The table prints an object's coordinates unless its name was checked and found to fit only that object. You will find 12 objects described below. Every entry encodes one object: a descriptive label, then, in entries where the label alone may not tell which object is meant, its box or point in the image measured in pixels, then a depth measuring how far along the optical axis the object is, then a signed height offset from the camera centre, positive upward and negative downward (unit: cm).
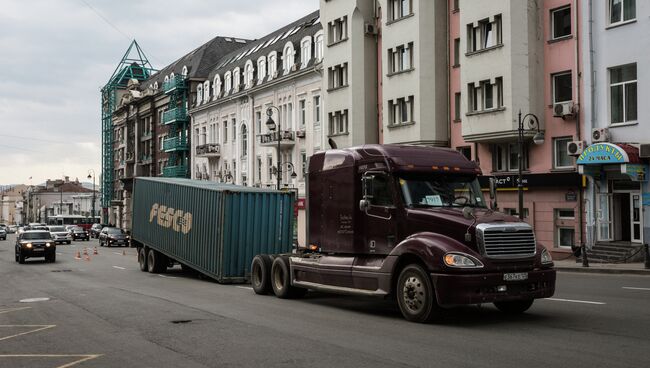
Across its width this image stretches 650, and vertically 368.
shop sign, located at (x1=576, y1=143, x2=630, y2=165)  2647 +168
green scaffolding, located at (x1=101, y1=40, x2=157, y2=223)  10325 +1502
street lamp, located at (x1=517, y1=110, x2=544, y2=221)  2809 +260
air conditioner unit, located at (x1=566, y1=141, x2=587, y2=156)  2886 +211
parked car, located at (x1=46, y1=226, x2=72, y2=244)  6438 -327
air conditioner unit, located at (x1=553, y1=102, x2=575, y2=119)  2961 +375
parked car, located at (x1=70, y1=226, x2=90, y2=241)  7725 -359
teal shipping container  2052 -83
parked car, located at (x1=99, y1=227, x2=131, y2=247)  5975 -316
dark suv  3533 -233
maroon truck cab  1116 -68
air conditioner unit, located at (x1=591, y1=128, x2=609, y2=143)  2811 +257
